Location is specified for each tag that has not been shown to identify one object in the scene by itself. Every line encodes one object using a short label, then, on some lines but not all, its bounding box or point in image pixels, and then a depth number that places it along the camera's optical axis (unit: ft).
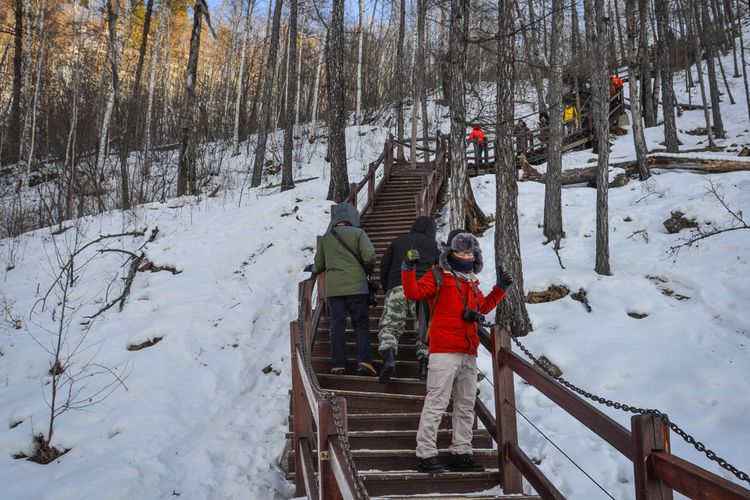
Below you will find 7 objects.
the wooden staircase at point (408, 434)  6.46
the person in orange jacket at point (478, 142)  55.06
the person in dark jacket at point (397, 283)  16.98
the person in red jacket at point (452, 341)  11.69
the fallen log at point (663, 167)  42.45
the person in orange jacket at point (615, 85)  63.00
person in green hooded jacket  17.33
